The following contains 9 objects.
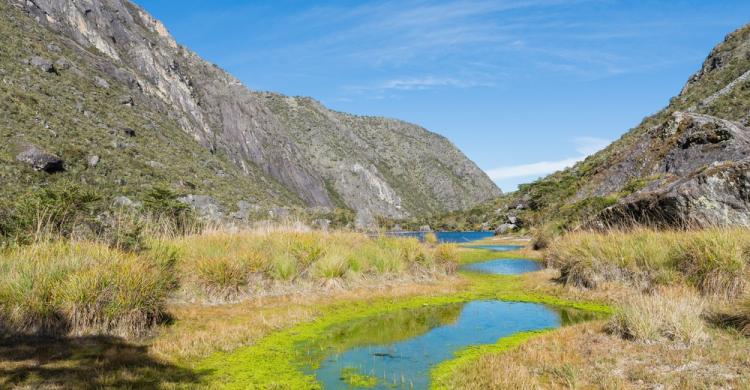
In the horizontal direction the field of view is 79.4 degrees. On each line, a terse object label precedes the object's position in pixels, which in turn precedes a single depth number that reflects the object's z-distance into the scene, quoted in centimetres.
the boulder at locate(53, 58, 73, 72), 5616
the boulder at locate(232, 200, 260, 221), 4984
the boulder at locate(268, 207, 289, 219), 5886
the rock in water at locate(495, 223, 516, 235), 6366
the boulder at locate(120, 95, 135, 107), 6302
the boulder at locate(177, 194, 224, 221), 4581
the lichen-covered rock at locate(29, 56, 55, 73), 5241
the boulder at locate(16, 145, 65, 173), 3641
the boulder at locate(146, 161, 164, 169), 5091
